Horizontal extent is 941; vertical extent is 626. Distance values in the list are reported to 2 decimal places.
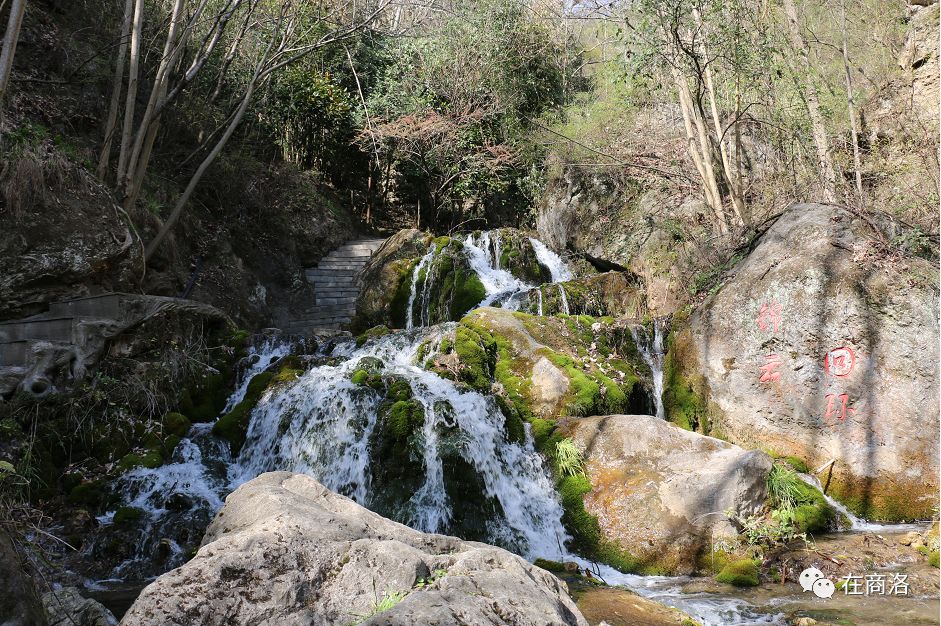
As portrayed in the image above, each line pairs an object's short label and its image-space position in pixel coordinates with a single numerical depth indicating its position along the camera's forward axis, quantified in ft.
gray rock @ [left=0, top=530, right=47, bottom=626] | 8.79
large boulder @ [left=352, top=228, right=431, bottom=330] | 40.06
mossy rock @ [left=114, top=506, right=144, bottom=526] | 19.80
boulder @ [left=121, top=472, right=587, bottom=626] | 7.46
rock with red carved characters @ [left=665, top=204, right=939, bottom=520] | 21.45
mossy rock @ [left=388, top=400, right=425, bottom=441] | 22.02
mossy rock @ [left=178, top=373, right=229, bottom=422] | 26.04
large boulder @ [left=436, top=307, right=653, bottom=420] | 25.03
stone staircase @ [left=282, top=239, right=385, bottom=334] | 45.03
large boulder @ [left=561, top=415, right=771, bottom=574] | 18.83
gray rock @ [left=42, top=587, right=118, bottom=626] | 11.36
